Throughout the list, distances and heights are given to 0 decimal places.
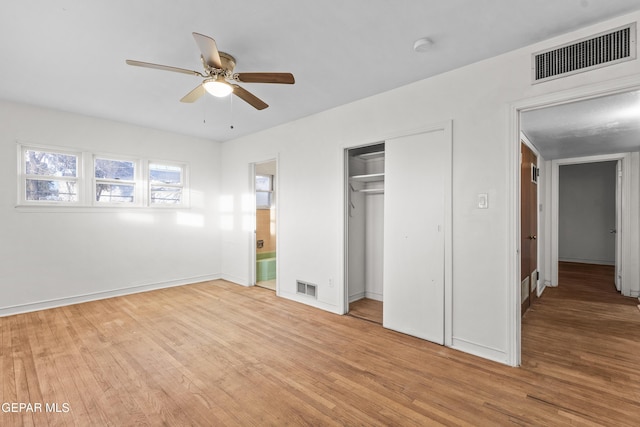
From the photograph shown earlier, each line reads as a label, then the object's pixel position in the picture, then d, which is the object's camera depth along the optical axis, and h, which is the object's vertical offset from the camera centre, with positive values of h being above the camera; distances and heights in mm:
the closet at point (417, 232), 2955 -233
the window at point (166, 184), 5160 +496
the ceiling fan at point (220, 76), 2064 +1089
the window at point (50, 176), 4023 +514
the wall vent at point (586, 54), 2080 +1174
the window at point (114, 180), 4586 +506
